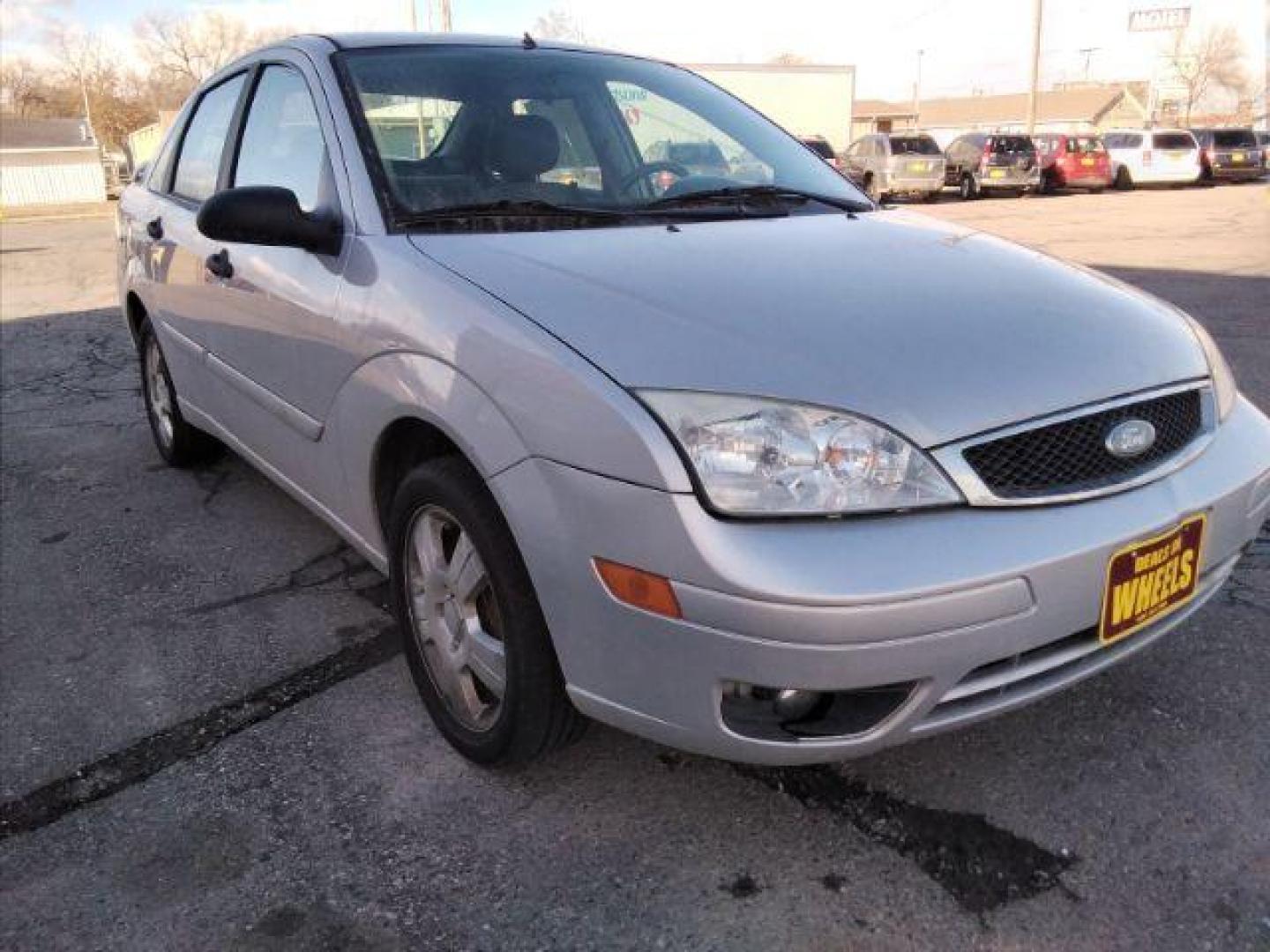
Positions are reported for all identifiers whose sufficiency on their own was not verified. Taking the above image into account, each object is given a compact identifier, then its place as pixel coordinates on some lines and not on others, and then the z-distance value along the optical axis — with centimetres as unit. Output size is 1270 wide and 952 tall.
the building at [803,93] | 2981
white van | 2695
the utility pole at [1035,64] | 3603
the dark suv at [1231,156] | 2803
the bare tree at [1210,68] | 8994
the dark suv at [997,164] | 2466
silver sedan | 180
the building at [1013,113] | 7181
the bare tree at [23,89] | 8088
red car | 2586
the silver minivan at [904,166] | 2362
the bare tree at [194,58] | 7450
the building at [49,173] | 4828
